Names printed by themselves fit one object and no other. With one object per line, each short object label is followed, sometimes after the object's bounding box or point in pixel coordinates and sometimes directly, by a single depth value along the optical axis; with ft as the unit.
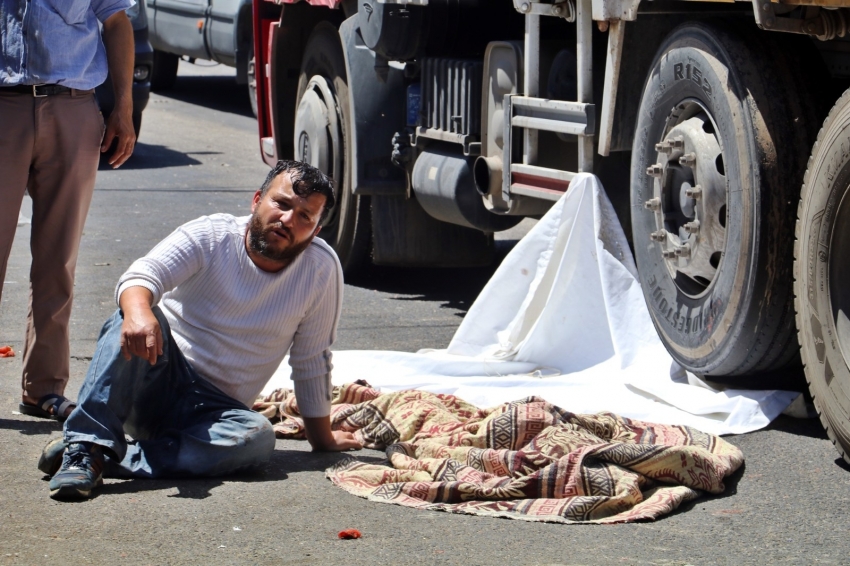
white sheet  35.06
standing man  31.14
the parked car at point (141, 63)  78.74
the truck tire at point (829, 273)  27.66
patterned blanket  25.98
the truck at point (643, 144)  28.91
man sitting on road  27.02
